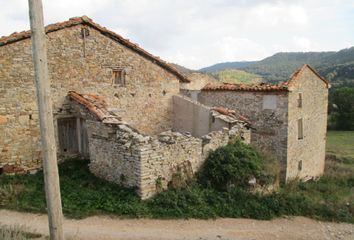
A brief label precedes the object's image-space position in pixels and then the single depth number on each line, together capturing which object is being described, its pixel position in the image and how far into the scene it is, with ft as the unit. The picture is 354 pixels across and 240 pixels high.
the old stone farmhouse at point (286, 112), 47.29
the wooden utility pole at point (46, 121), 17.38
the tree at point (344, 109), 143.95
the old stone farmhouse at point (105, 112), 30.96
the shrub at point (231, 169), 32.55
